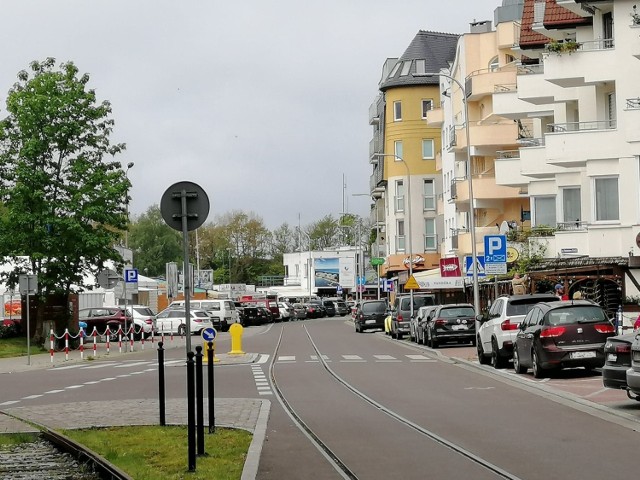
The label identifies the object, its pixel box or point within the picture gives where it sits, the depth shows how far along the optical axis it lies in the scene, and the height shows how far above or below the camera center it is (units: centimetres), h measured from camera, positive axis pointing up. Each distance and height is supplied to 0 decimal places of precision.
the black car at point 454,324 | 4466 -122
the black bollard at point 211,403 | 1621 -140
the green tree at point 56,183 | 4850 +440
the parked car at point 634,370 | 1719 -115
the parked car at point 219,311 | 7912 -109
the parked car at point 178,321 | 6906 -146
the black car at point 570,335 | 2589 -98
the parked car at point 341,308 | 13150 -171
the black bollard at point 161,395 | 1730 -139
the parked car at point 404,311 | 5688 -95
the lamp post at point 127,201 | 5078 +375
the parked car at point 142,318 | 6406 -118
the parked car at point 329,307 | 12920 -159
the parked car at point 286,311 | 11388 -173
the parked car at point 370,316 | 7031 -139
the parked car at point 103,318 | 6366 -114
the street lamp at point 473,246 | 4281 +150
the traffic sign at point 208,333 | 3111 -98
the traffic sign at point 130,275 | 4712 +75
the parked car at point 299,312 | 11838 -184
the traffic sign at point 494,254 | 3681 +100
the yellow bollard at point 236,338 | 4047 -143
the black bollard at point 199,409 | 1370 -126
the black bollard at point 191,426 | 1252 -131
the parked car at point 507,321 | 3058 -79
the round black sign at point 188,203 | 1514 +109
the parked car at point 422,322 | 4784 -122
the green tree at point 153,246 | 14975 +583
